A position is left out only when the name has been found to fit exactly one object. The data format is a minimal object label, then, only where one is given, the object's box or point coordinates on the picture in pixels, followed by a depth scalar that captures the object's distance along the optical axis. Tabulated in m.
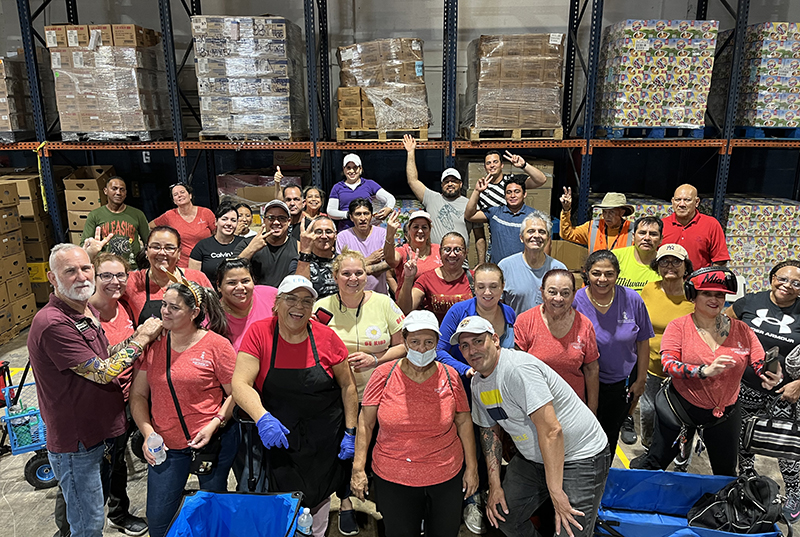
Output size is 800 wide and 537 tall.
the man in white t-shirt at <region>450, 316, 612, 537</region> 3.09
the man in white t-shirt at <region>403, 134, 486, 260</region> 6.34
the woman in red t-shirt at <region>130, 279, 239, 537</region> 3.29
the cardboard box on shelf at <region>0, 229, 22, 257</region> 8.02
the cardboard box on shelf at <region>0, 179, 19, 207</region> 8.02
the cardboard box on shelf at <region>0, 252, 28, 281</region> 8.03
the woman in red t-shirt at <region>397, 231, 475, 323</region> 4.46
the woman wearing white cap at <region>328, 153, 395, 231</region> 6.89
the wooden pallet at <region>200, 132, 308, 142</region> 8.07
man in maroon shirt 3.16
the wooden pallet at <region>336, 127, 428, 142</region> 8.13
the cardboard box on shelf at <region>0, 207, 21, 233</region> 8.06
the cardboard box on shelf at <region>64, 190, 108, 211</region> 8.62
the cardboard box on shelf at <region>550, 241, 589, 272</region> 8.31
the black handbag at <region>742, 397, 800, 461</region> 4.17
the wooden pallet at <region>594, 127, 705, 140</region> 8.19
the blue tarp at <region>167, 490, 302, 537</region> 3.11
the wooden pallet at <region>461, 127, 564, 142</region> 8.07
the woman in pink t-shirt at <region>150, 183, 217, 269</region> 6.45
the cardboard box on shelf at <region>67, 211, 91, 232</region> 8.70
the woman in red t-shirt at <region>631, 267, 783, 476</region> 3.83
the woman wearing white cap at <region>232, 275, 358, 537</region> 3.23
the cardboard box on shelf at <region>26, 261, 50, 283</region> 8.84
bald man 5.87
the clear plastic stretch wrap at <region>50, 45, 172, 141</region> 7.92
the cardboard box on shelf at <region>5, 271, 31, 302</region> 8.16
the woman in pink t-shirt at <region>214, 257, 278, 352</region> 3.97
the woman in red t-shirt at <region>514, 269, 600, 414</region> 3.72
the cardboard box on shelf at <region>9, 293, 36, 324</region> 8.21
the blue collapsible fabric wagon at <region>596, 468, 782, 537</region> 3.95
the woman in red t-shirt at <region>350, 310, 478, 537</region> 3.19
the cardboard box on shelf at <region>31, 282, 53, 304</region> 8.97
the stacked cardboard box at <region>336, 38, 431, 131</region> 7.92
